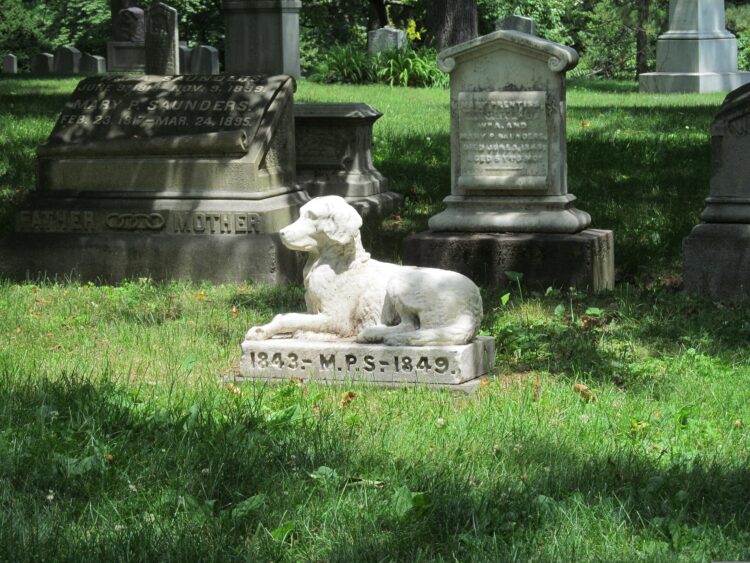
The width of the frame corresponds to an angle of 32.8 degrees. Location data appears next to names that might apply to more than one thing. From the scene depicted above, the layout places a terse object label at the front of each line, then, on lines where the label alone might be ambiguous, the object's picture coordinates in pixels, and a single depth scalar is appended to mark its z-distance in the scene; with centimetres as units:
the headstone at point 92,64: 3212
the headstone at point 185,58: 3078
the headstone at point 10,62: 3750
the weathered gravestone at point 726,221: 910
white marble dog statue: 653
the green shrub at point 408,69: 2462
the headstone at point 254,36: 1387
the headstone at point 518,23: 2350
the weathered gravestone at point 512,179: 949
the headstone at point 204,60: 2984
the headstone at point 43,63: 3381
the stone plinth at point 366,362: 645
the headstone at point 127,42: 2886
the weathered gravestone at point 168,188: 995
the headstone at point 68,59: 3303
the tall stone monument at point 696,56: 2330
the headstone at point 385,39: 2780
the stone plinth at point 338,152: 1209
